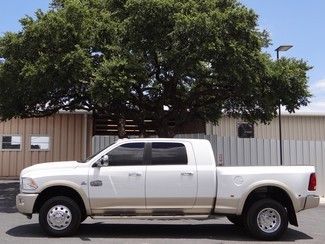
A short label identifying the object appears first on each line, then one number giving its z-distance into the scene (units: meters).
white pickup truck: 10.07
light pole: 20.28
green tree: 15.41
